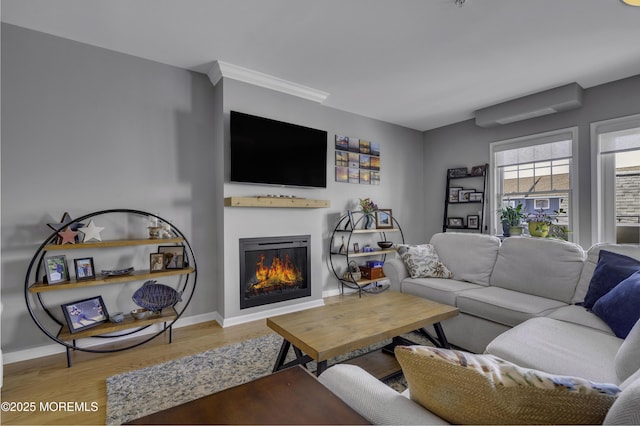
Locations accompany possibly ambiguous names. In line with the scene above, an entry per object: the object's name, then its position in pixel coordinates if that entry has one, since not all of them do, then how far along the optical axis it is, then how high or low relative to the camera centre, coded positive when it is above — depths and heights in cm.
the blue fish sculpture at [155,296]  263 -75
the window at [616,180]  325 +33
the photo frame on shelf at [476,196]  447 +22
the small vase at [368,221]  420 -13
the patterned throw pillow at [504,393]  64 -41
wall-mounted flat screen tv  307 +67
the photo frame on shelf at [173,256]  281 -41
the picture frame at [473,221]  450 -16
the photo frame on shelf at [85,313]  231 -80
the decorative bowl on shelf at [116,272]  252 -50
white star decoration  242 -15
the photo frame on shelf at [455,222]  470 -18
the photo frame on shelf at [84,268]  242 -45
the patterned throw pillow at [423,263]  303 -53
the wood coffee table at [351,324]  162 -70
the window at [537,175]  371 +48
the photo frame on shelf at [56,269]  229 -43
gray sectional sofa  85 -66
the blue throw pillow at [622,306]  162 -55
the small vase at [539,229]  324 -21
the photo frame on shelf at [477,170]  446 +60
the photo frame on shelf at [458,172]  468 +62
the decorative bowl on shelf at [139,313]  256 -86
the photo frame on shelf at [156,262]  275 -45
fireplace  321 -65
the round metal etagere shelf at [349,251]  404 -55
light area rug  178 -113
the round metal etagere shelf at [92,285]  224 -56
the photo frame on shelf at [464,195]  462 +24
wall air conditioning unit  340 +128
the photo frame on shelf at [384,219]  450 -11
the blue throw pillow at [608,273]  192 -42
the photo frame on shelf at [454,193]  477 +28
